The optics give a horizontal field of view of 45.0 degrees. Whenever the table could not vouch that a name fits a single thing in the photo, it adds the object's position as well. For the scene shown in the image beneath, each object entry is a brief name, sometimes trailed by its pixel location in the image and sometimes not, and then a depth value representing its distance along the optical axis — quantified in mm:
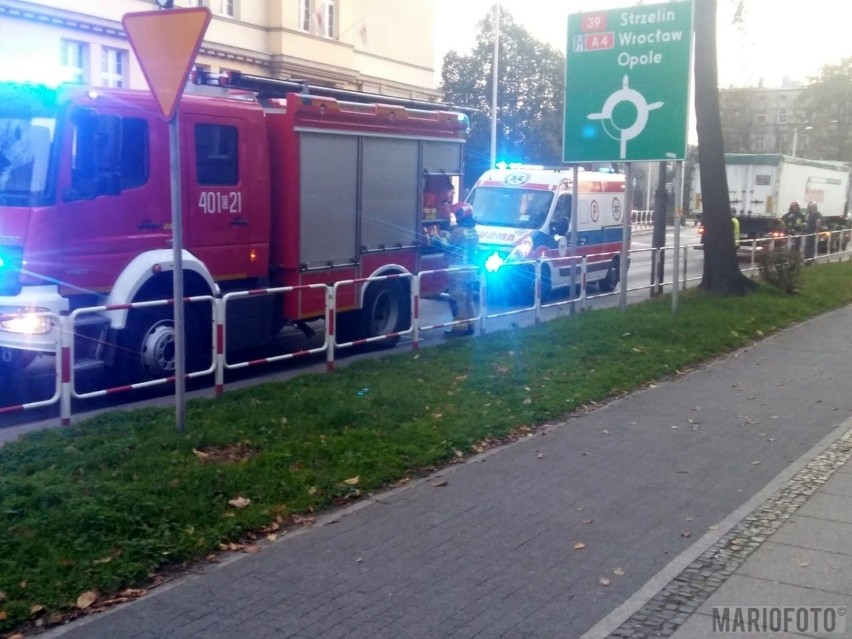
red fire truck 9406
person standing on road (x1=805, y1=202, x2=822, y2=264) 33750
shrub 19750
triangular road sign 7023
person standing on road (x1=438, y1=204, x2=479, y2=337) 13984
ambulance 19125
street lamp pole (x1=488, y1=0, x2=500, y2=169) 40978
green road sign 14898
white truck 36688
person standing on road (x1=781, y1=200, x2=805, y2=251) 33031
